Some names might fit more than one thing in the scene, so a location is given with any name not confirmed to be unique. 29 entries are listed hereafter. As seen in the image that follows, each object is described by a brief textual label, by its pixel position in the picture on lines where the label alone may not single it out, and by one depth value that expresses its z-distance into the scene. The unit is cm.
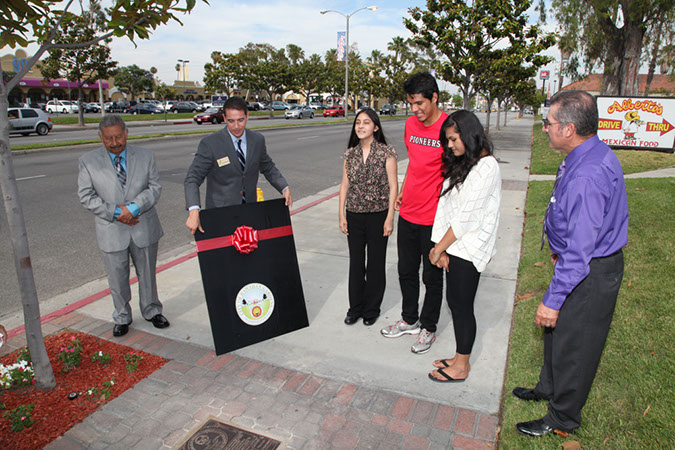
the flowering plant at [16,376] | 311
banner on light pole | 3888
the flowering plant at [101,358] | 346
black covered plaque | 356
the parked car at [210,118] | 3419
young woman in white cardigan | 291
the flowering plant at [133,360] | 339
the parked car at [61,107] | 4768
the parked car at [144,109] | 4855
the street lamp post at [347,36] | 3878
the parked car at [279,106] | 5645
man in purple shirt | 228
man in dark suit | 376
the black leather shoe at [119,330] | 392
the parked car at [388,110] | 6612
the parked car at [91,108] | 5034
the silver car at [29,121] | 2164
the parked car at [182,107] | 5075
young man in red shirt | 343
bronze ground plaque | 266
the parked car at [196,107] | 5107
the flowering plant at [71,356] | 337
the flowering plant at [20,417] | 276
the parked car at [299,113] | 4491
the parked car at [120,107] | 5041
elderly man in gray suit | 365
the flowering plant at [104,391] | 311
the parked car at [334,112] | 5094
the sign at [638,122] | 1338
